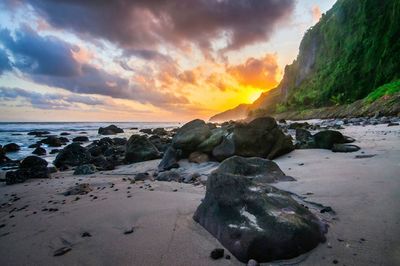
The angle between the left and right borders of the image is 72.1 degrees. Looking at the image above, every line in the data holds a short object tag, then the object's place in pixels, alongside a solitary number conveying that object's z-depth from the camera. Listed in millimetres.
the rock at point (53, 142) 20053
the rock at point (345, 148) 7238
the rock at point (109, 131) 34125
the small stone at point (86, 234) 3029
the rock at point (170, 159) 8363
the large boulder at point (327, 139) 8242
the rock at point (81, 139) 24139
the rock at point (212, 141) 8555
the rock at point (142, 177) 6871
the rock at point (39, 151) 15061
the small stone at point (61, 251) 2661
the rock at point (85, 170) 8789
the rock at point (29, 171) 7792
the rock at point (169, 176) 6384
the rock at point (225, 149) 7758
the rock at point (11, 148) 17203
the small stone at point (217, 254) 2387
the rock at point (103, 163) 9753
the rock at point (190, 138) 8992
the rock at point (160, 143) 13382
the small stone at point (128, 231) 3008
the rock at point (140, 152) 10773
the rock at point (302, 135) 10852
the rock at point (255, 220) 2324
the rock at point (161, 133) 27497
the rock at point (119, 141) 19700
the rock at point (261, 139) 7766
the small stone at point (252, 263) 2220
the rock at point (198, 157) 8305
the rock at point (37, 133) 32788
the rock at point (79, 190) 5566
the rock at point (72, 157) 11195
